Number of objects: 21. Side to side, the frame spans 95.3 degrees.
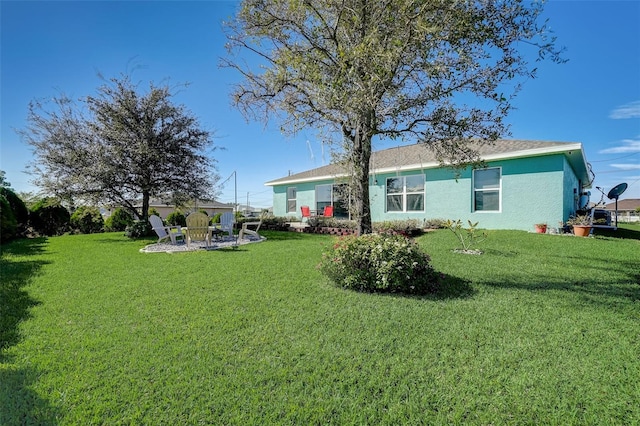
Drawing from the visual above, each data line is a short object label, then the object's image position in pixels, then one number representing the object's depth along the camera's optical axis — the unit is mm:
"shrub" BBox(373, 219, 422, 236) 11617
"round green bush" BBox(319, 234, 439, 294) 4895
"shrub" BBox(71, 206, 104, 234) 15531
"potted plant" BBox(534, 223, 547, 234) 10673
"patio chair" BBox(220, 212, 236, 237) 12906
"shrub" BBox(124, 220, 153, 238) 12797
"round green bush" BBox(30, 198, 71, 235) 13820
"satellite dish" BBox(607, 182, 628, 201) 12815
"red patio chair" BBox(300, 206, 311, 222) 17339
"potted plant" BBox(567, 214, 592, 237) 9977
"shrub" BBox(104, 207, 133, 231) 16531
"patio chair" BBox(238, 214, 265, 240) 10344
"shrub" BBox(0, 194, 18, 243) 10875
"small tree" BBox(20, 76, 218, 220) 11492
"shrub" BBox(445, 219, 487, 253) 8270
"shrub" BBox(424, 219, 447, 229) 12702
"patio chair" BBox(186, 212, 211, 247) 9656
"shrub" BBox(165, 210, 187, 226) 18909
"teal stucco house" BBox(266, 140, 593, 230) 10705
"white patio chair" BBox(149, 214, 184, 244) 10595
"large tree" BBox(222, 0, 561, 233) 4684
